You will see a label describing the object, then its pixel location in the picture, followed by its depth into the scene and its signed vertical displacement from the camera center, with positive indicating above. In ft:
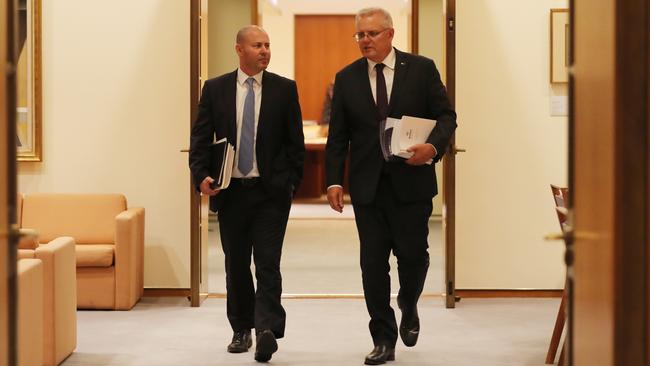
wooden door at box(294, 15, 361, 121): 62.13 +5.29
